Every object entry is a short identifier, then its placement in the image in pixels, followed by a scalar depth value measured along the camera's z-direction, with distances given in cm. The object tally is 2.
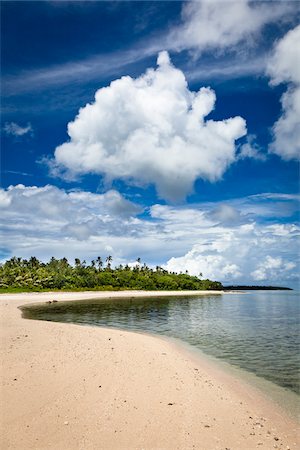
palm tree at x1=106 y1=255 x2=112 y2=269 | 18834
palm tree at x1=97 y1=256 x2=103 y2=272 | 18640
